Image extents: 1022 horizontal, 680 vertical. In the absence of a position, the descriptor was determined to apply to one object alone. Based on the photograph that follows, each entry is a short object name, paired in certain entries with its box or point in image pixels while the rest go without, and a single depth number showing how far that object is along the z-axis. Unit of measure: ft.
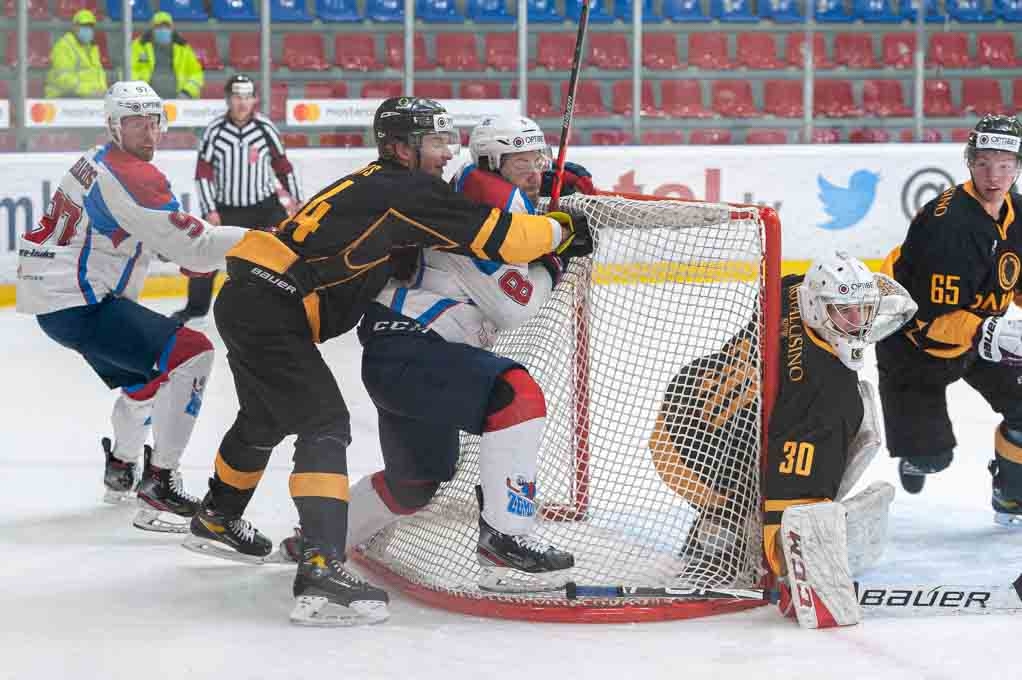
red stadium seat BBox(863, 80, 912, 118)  57.21
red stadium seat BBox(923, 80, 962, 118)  57.72
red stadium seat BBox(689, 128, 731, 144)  56.39
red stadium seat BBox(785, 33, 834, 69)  57.11
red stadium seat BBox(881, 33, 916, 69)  57.88
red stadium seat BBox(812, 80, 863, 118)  56.95
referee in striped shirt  48.08
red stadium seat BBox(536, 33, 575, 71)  55.98
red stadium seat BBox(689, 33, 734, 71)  56.95
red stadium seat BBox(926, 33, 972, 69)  57.72
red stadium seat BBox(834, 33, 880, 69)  57.67
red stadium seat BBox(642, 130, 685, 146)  56.16
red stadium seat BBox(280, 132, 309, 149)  55.26
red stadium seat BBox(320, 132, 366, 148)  55.36
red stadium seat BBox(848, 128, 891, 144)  56.95
